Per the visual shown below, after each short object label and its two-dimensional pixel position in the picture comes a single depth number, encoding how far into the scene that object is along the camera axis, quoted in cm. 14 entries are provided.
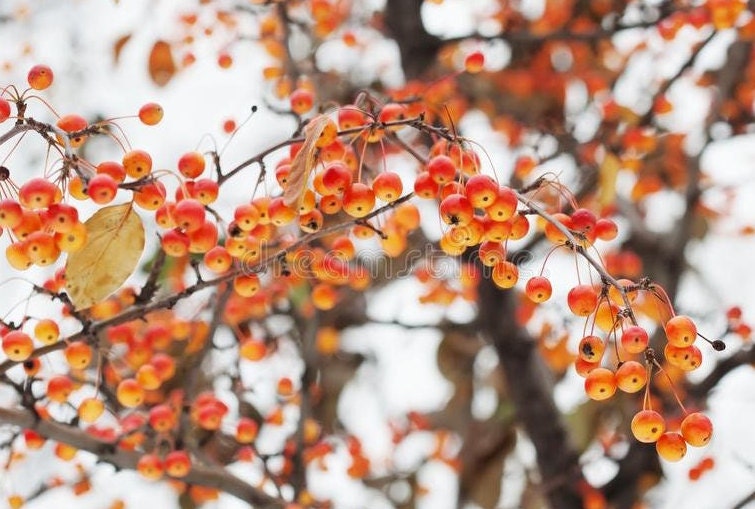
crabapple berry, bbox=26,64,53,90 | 80
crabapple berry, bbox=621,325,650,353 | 76
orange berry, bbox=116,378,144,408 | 89
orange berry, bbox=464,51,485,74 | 95
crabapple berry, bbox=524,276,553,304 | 79
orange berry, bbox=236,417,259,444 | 100
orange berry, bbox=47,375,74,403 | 90
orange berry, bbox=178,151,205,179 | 81
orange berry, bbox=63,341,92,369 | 88
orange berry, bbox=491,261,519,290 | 79
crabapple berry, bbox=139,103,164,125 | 83
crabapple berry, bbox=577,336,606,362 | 77
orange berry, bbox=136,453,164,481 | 91
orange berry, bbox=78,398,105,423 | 89
